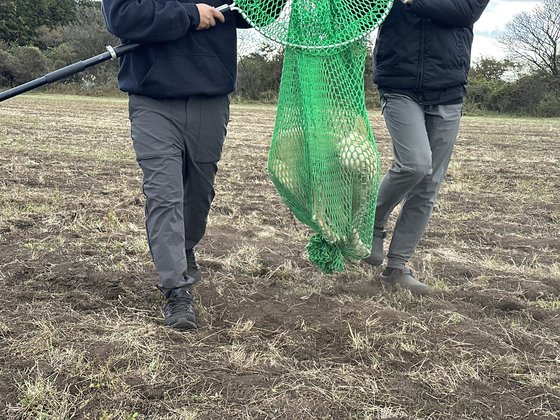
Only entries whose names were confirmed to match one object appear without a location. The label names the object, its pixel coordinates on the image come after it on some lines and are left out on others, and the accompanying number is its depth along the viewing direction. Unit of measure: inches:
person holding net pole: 109.3
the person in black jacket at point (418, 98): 125.7
